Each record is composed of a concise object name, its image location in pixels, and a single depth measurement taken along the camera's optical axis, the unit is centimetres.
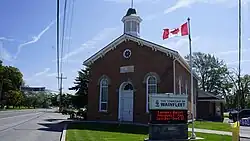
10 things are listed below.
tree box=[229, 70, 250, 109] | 4467
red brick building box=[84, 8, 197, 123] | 1607
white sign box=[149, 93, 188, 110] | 933
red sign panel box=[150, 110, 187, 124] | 925
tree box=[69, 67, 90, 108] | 2627
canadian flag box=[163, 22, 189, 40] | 1153
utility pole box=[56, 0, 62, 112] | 728
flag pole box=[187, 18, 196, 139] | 1127
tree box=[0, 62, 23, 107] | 5074
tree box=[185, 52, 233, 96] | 4478
